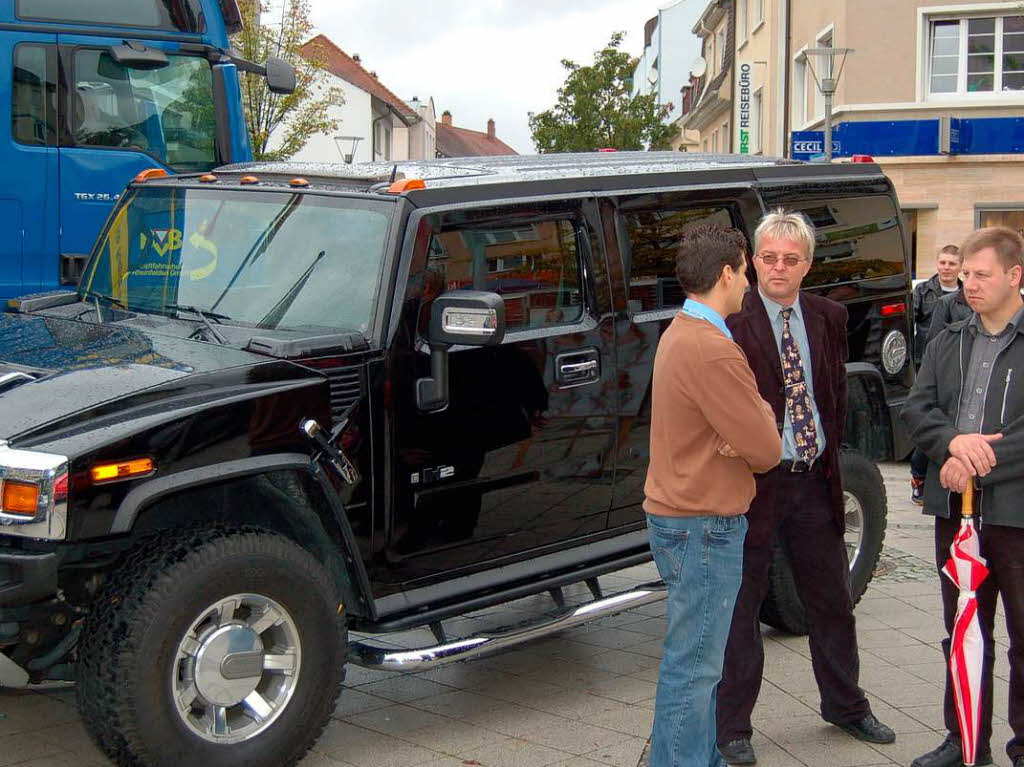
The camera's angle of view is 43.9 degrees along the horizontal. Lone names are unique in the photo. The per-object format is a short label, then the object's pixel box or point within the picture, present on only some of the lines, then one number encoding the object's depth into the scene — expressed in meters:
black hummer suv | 3.83
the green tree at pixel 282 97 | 26.22
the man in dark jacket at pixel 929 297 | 9.56
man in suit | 4.62
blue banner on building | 25.50
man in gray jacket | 4.34
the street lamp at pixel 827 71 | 22.51
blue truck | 9.32
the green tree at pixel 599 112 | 42.03
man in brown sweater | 3.76
